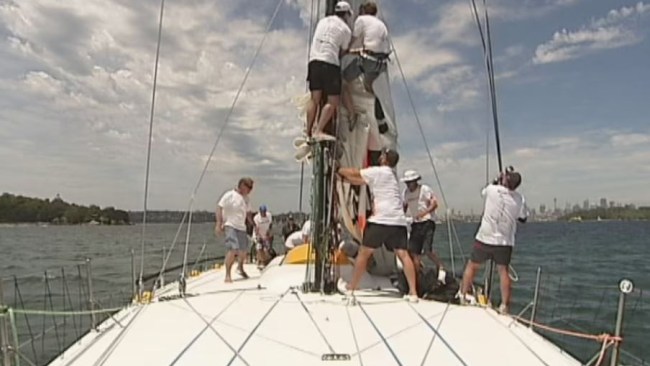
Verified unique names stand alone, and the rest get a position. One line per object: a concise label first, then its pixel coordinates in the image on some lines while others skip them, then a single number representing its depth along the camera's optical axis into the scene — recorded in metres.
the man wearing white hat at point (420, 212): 8.36
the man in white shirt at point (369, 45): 6.67
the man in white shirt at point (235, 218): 8.13
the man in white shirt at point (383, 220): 6.12
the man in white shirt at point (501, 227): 6.50
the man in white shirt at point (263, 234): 11.06
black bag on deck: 6.28
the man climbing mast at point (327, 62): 6.49
